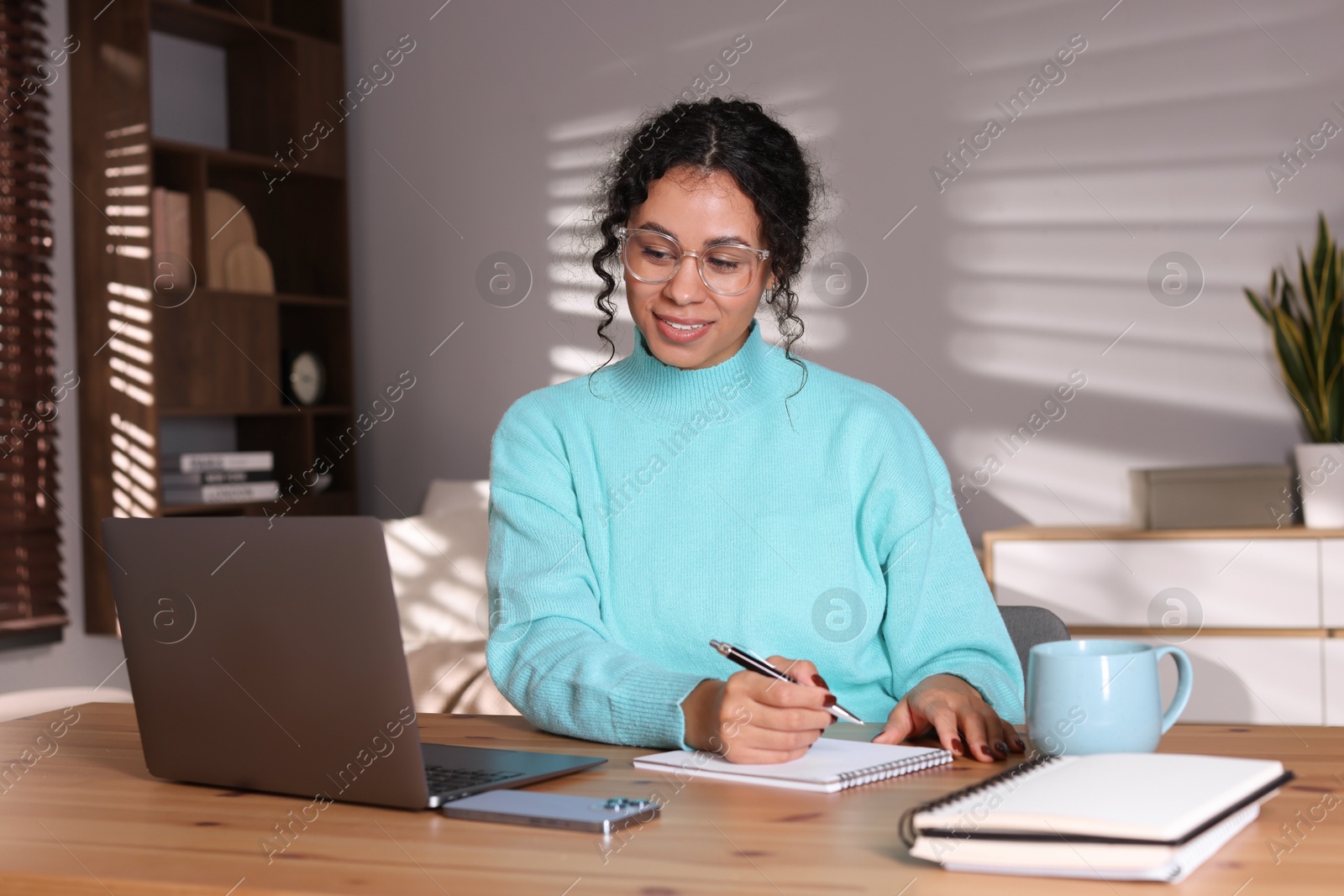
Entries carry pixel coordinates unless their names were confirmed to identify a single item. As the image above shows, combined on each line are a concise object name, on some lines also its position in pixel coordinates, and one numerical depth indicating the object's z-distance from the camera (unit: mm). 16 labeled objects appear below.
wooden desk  804
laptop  989
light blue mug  1048
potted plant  3395
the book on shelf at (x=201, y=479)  3945
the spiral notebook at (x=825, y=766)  1052
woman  1545
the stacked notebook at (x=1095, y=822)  780
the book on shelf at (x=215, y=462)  3949
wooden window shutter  3648
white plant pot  3293
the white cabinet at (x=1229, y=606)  3246
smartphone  935
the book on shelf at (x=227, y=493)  3941
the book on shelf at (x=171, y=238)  3869
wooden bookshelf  3828
